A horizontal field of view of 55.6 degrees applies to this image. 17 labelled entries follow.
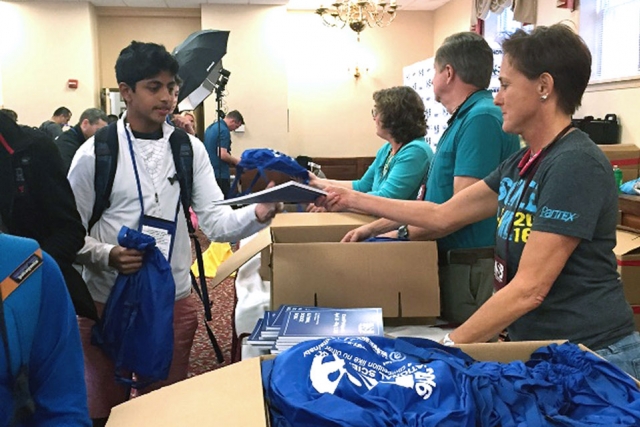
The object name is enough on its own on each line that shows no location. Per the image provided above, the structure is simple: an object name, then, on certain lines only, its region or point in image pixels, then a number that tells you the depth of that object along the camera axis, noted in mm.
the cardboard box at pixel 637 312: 3023
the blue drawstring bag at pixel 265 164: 1807
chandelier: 7289
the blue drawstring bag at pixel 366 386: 913
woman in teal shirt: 2572
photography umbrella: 3109
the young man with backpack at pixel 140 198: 1907
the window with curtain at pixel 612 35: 5090
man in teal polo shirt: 1869
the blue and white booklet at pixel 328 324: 1461
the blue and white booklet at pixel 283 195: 1576
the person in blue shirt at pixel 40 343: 873
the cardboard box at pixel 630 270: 3070
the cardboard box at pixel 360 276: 1790
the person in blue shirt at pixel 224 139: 6716
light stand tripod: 4005
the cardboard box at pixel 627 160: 4613
